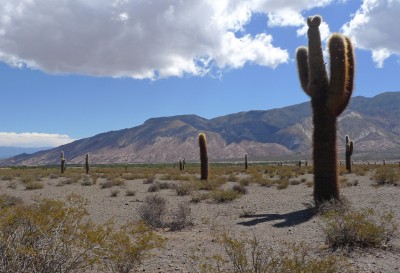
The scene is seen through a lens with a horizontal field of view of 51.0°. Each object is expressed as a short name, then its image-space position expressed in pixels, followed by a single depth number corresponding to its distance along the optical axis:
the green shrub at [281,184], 24.67
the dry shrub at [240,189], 21.77
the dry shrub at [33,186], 26.16
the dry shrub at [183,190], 21.36
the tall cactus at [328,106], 14.42
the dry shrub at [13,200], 15.14
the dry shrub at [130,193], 22.06
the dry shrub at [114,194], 21.83
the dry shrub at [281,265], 5.36
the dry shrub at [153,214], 12.72
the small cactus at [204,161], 28.50
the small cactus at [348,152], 33.81
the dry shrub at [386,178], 23.34
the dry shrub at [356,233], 8.74
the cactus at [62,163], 43.14
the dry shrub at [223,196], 18.33
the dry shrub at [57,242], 5.16
